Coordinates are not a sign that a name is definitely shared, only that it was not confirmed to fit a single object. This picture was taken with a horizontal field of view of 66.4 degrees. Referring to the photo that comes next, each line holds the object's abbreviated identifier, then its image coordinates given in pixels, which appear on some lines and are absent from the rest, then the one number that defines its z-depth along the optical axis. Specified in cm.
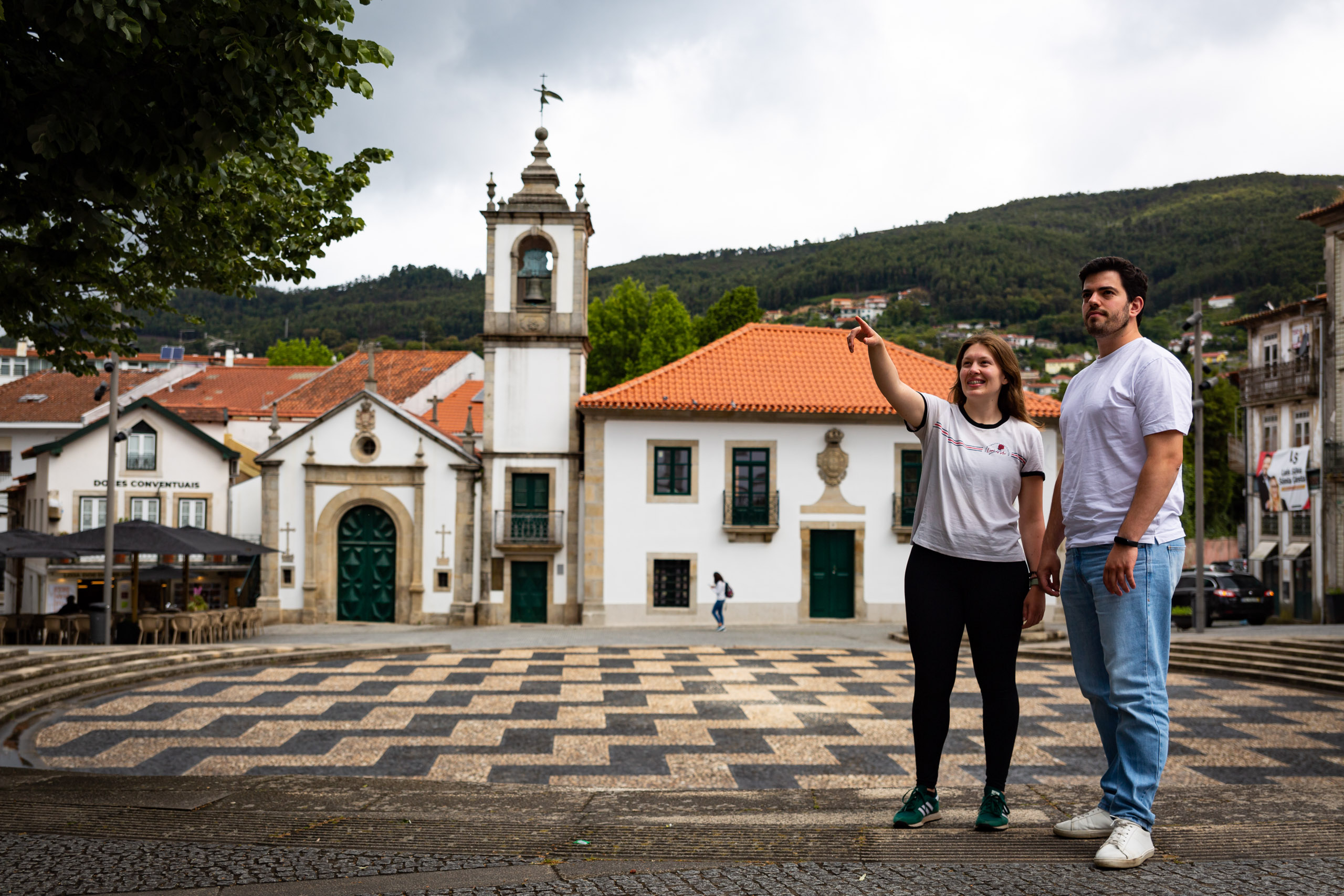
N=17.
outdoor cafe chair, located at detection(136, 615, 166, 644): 1823
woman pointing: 365
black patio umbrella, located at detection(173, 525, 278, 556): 1916
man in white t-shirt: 323
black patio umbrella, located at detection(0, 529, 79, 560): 1856
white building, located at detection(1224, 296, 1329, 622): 3312
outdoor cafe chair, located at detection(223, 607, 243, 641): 2025
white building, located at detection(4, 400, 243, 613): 2931
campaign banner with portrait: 3309
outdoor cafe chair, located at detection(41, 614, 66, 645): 1794
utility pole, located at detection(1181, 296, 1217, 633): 2038
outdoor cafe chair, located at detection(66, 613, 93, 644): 1783
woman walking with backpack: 2369
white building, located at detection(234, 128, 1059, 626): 2527
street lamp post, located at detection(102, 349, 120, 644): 1758
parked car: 2547
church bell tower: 2548
